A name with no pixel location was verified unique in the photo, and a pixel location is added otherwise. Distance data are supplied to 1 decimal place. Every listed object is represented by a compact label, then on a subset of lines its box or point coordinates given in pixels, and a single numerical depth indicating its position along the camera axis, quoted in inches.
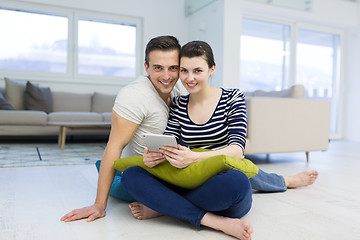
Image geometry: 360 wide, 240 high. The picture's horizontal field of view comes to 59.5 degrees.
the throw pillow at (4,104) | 165.9
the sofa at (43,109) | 164.1
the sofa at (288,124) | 112.9
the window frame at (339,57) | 233.7
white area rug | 111.0
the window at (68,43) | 208.1
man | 55.3
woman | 47.7
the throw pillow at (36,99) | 179.9
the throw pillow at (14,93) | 179.2
